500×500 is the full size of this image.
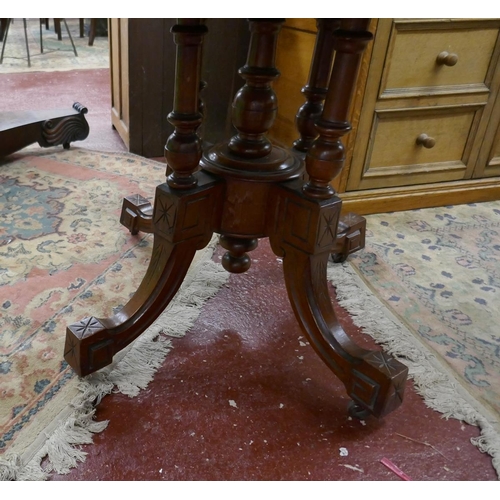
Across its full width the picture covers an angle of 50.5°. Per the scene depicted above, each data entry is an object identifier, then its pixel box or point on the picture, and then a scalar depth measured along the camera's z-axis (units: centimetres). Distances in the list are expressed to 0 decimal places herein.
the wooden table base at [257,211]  78
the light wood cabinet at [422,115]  136
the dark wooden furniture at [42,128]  168
